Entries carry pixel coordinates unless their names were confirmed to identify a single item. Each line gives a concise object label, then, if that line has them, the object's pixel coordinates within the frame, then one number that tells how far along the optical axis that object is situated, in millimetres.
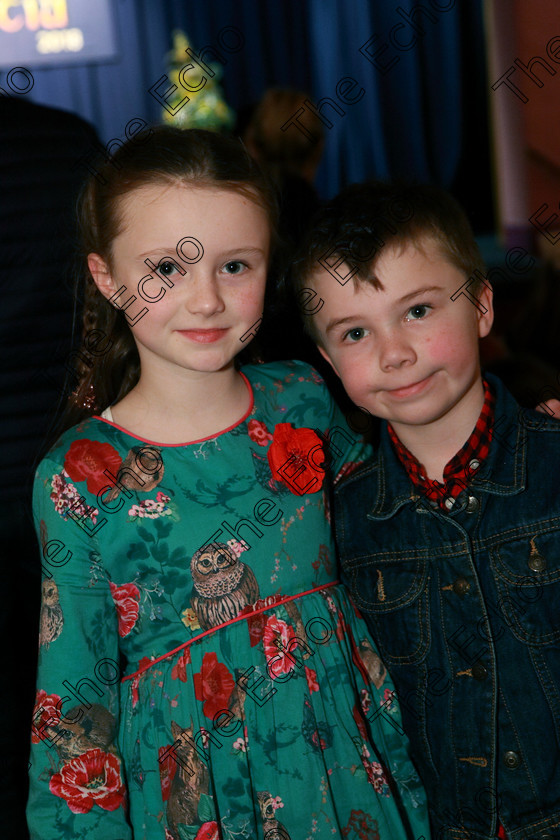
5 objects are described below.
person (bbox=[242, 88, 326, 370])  1293
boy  1056
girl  1032
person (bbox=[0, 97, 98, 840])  1140
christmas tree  4852
